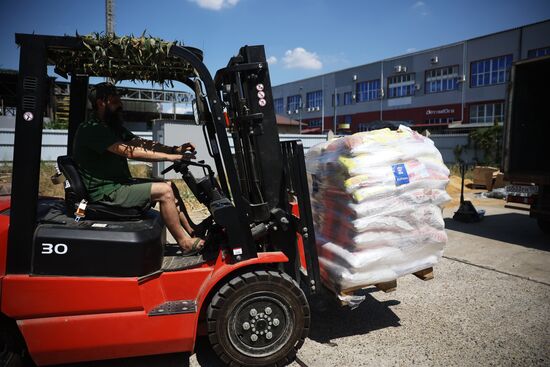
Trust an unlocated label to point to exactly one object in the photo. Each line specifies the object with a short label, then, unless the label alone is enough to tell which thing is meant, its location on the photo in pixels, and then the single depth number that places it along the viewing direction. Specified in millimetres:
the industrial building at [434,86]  36656
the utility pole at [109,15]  13625
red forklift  2822
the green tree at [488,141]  23844
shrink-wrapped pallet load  3617
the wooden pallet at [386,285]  3618
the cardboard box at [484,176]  14805
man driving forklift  3260
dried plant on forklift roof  2963
